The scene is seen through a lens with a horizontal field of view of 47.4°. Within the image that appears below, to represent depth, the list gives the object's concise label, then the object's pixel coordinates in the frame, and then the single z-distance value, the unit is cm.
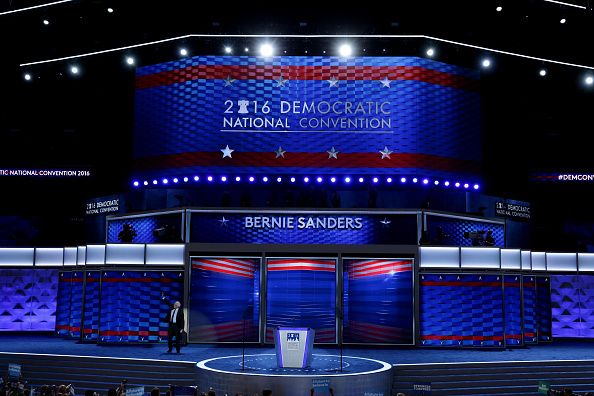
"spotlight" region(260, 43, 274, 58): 2466
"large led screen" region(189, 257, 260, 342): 2141
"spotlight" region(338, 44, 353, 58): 2462
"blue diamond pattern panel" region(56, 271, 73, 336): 2431
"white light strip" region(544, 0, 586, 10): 2538
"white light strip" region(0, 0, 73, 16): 2600
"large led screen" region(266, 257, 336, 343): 2142
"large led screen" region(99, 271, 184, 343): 2144
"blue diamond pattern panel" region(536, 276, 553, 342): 2425
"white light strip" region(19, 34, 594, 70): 2431
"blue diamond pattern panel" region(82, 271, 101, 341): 2220
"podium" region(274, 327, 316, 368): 1551
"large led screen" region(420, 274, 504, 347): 2141
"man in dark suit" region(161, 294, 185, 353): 1894
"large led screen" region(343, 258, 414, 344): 2142
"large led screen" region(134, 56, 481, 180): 2409
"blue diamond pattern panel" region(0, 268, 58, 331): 2627
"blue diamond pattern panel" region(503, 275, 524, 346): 2202
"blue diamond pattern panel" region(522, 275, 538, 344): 2292
